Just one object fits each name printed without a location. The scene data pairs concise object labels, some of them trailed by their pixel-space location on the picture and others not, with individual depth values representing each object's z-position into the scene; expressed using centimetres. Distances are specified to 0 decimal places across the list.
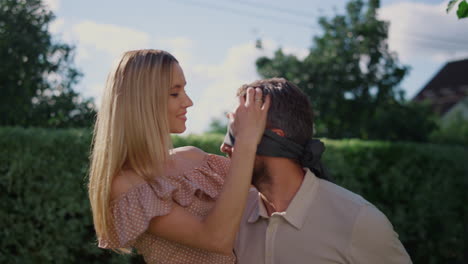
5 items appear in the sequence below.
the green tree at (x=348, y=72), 1312
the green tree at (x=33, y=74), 759
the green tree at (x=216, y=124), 2733
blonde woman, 240
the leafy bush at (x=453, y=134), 1861
